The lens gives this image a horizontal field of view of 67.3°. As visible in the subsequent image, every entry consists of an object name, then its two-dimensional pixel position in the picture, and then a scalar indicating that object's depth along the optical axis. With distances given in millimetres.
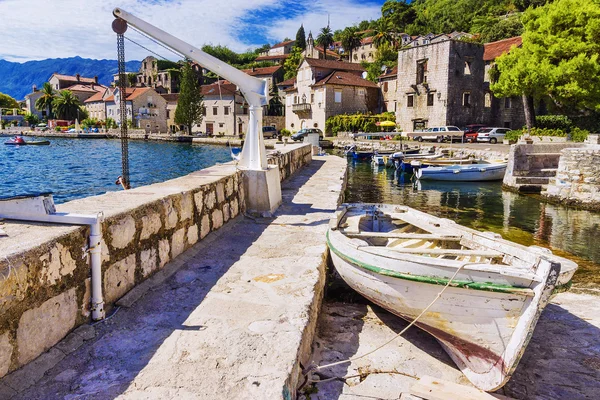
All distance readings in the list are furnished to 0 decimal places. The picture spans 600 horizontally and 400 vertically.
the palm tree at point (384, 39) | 84875
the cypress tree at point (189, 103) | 70688
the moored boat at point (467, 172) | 26266
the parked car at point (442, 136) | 41969
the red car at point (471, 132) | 42041
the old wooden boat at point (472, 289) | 3930
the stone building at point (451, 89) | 46438
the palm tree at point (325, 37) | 93312
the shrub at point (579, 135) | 32091
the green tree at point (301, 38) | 111112
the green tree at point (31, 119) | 103288
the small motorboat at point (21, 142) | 64938
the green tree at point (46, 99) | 103500
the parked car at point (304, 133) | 49612
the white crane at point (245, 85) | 7531
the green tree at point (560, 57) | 30234
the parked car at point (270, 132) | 62884
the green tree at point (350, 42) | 93000
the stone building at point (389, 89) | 58156
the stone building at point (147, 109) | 82625
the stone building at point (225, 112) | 72812
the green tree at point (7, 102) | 115681
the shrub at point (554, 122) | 38406
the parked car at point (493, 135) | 40719
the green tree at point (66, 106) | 97000
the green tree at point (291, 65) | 90081
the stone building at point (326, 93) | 58531
